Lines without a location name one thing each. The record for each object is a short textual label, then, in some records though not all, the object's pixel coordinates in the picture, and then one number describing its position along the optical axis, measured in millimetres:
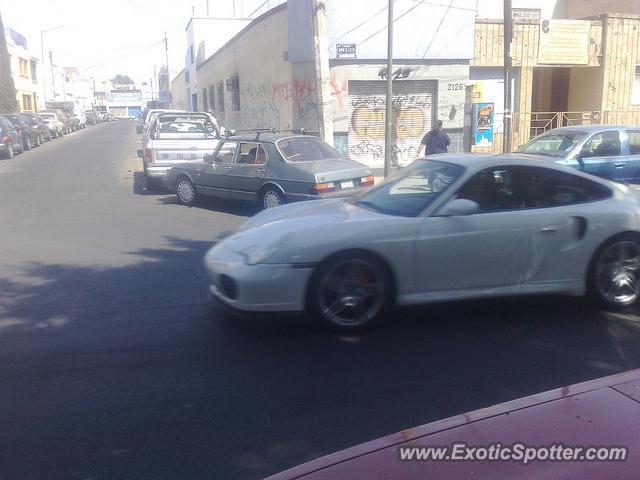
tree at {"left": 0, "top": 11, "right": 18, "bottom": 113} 43125
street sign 18750
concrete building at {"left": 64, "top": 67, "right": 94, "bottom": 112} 98062
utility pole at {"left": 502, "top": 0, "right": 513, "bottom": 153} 15352
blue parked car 11758
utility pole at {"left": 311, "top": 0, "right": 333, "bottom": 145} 14742
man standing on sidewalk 13602
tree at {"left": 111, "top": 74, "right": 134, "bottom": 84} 184825
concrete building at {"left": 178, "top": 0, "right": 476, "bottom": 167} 18906
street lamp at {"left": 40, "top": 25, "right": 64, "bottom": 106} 61531
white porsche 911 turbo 5402
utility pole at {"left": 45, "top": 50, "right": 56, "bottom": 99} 76875
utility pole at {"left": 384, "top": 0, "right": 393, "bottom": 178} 15219
